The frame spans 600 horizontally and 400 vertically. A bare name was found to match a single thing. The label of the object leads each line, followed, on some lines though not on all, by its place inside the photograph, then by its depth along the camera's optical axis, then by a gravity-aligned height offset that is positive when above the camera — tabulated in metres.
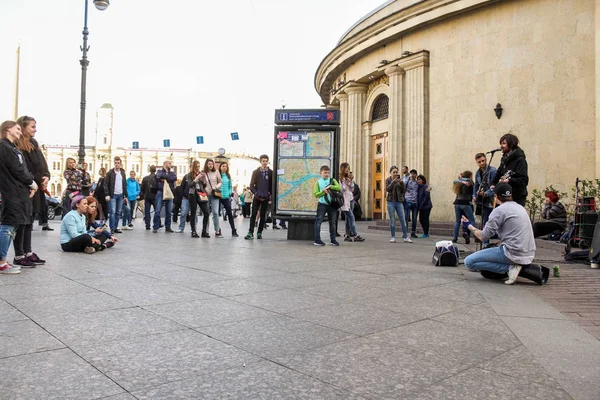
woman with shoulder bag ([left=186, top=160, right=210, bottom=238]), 12.93 +0.46
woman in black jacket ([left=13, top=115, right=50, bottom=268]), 6.74 +0.57
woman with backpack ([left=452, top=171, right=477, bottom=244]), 11.98 +0.41
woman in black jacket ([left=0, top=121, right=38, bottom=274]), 6.04 +0.28
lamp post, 17.27 +4.79
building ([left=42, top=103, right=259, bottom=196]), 107.02 +12.59
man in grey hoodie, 6.20 -0.30
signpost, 12.44 +1.38
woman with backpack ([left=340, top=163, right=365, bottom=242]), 12.39 +0.29
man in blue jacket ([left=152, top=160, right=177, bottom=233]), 14.63 +0.38
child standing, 10.92 +0.33
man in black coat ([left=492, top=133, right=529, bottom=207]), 7.64 +0.76
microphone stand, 8.95 +0.58
